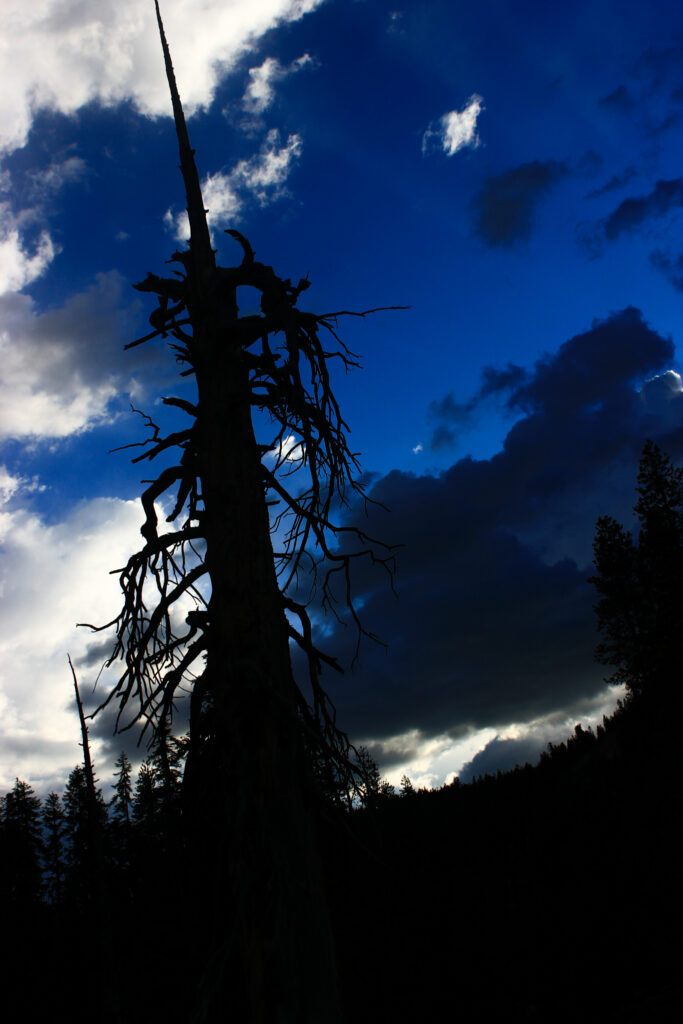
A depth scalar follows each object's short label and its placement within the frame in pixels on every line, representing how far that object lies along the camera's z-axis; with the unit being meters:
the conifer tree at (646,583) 29.11
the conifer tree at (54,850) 46.21
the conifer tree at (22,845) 41.28
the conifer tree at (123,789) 49.62
